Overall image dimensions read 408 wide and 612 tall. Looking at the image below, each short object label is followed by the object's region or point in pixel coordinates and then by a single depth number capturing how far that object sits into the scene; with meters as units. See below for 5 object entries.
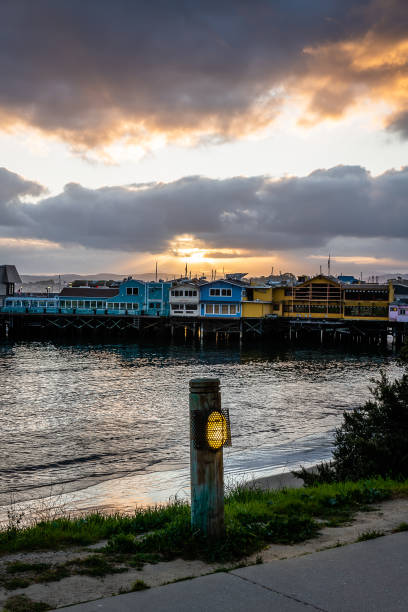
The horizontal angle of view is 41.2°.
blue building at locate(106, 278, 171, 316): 83.00
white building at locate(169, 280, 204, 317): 80.31
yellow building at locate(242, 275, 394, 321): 74.94
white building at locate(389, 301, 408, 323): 72.02
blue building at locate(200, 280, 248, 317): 78.69
